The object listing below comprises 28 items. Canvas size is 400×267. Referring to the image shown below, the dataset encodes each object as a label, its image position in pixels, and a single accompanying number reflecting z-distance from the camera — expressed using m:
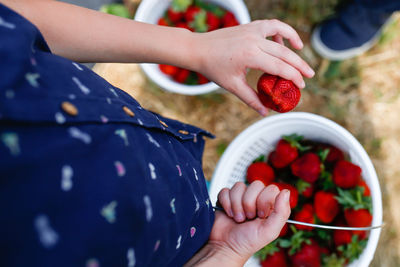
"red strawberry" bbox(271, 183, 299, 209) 0.70
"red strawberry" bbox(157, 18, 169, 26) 0.95
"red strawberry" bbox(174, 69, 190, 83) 0.95
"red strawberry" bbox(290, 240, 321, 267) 0.74
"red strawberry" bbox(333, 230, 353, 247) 0.72
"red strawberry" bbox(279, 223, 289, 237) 0.73
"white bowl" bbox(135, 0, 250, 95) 0.87
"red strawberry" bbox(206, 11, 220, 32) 0.94
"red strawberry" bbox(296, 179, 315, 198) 0.76
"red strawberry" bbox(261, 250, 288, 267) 0.74
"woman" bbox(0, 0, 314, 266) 0.31
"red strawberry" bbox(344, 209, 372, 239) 0.69
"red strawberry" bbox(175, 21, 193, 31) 0.96
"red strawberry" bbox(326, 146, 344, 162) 0.76
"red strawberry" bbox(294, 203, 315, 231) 0.74
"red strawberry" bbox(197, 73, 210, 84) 0.93
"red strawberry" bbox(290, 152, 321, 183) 0.74
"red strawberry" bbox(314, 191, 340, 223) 0.74
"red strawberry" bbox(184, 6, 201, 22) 0.95
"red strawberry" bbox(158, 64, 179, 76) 0.93
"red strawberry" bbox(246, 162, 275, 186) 0.75
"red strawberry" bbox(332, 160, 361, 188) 0.71
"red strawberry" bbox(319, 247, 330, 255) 0.77
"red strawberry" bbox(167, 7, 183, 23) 0.96
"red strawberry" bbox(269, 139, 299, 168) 0.76
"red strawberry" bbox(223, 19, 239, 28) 0.90
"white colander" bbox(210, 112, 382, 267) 0.68
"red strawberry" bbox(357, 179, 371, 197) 0.72
